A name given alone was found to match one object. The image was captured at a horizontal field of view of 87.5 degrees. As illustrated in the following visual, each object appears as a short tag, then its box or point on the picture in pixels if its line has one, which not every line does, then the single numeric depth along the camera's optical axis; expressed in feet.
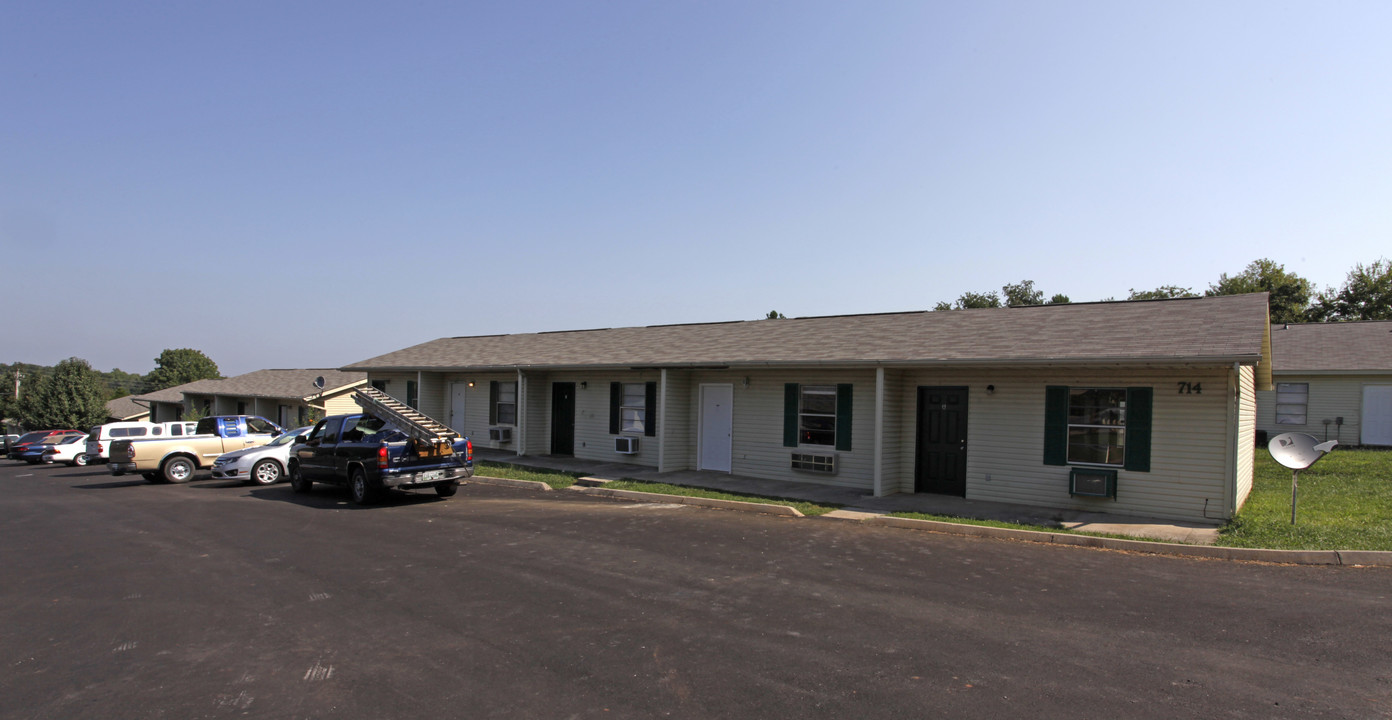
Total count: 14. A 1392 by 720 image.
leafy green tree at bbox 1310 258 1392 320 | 148.25
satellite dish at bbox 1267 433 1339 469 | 35.60
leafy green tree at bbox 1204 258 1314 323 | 151.84
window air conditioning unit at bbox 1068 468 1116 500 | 39.55
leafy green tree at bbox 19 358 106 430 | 186.50
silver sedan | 58.29
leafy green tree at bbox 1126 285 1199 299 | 178.40
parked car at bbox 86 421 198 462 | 71.46
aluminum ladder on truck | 48.21
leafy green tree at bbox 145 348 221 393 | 350.02
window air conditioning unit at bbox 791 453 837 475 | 51.03
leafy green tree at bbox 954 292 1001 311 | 214.90
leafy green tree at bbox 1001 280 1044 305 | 209.67
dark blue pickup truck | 46.26
